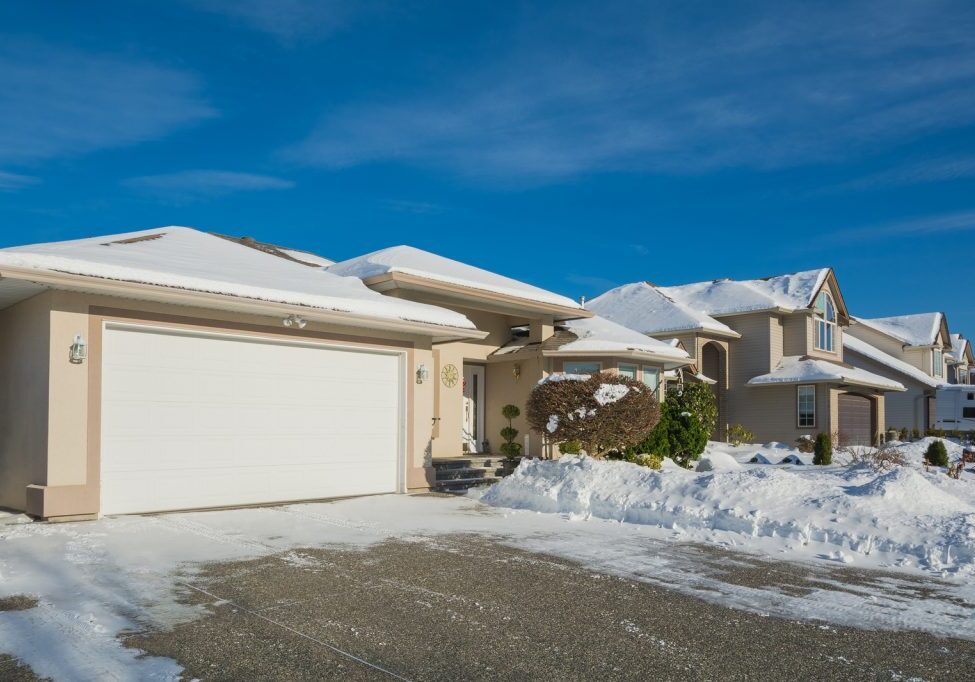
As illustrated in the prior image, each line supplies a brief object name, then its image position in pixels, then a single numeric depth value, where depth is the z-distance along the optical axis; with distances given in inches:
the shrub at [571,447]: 537.0
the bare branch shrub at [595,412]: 517.3
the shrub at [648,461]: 561.1
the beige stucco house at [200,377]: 360.8
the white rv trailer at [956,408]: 1485.0
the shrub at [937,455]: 707.4
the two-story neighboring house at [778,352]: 1055.0
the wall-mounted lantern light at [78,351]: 360.5
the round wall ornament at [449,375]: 636.7
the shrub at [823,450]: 733.9
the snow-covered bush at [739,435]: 1028.5
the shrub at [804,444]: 962.1
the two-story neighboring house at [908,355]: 1353.3
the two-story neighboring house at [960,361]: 1690.5
